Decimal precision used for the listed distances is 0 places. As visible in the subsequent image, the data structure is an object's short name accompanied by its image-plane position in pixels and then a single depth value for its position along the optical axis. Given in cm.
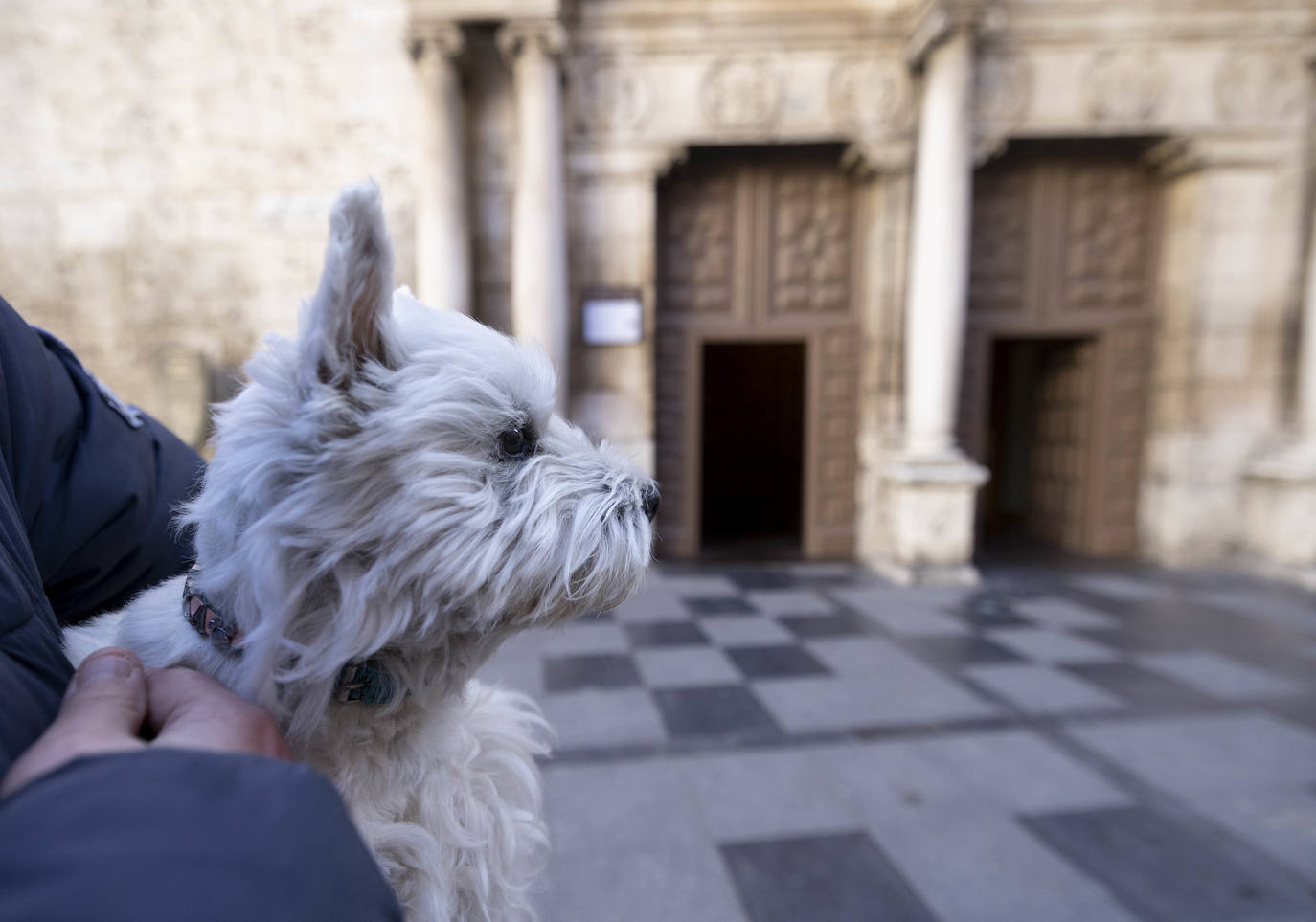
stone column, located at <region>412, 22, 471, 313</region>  554
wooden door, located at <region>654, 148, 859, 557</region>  656
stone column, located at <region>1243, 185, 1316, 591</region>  599
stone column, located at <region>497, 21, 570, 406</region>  549
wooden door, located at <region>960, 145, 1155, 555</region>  654
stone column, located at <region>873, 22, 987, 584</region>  571
